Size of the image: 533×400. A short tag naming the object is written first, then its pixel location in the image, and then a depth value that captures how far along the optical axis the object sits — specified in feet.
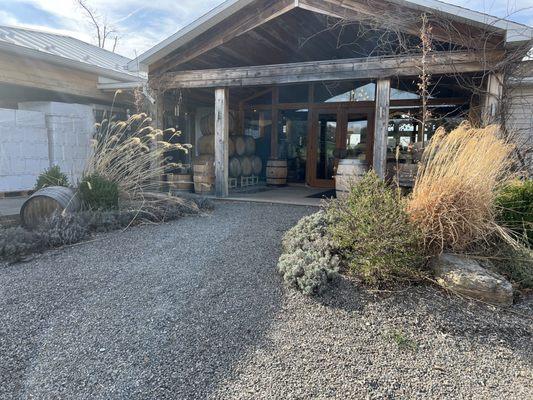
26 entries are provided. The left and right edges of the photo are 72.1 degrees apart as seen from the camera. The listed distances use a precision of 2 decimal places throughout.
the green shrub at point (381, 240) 8.73
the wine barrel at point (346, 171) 20.38
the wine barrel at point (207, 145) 28.04
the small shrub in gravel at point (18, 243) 11.44
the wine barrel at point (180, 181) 26.30
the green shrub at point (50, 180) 17.60
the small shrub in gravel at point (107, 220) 14.44
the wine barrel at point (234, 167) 28.06
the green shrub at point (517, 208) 10.97
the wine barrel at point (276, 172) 31.42
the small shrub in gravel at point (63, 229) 12.53
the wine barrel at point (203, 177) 25.70
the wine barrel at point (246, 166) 29.19
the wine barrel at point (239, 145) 28.91
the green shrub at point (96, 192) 15.81
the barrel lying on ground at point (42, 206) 14.49
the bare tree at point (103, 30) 65.95
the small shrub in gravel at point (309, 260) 8.66
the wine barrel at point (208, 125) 29.22
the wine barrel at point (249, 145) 30.01
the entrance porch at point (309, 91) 18.28
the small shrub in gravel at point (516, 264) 9.36
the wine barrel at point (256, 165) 30.76
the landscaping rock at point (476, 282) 8.37
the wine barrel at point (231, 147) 28.02
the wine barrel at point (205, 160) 26.02
